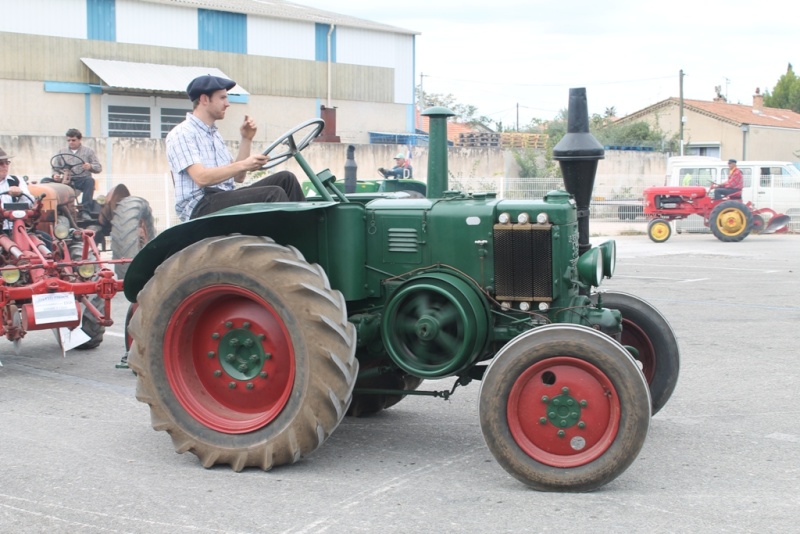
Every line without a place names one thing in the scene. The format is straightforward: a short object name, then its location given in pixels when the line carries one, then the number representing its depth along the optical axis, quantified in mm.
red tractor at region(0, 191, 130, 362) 8047
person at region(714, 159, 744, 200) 24744
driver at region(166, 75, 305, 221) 5781
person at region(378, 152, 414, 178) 19500
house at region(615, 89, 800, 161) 58250
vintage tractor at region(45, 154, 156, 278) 11625
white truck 27234
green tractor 4812
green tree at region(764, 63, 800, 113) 83500
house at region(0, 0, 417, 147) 39531
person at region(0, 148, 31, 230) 9508
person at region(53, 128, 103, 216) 13594
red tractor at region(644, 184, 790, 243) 23578
